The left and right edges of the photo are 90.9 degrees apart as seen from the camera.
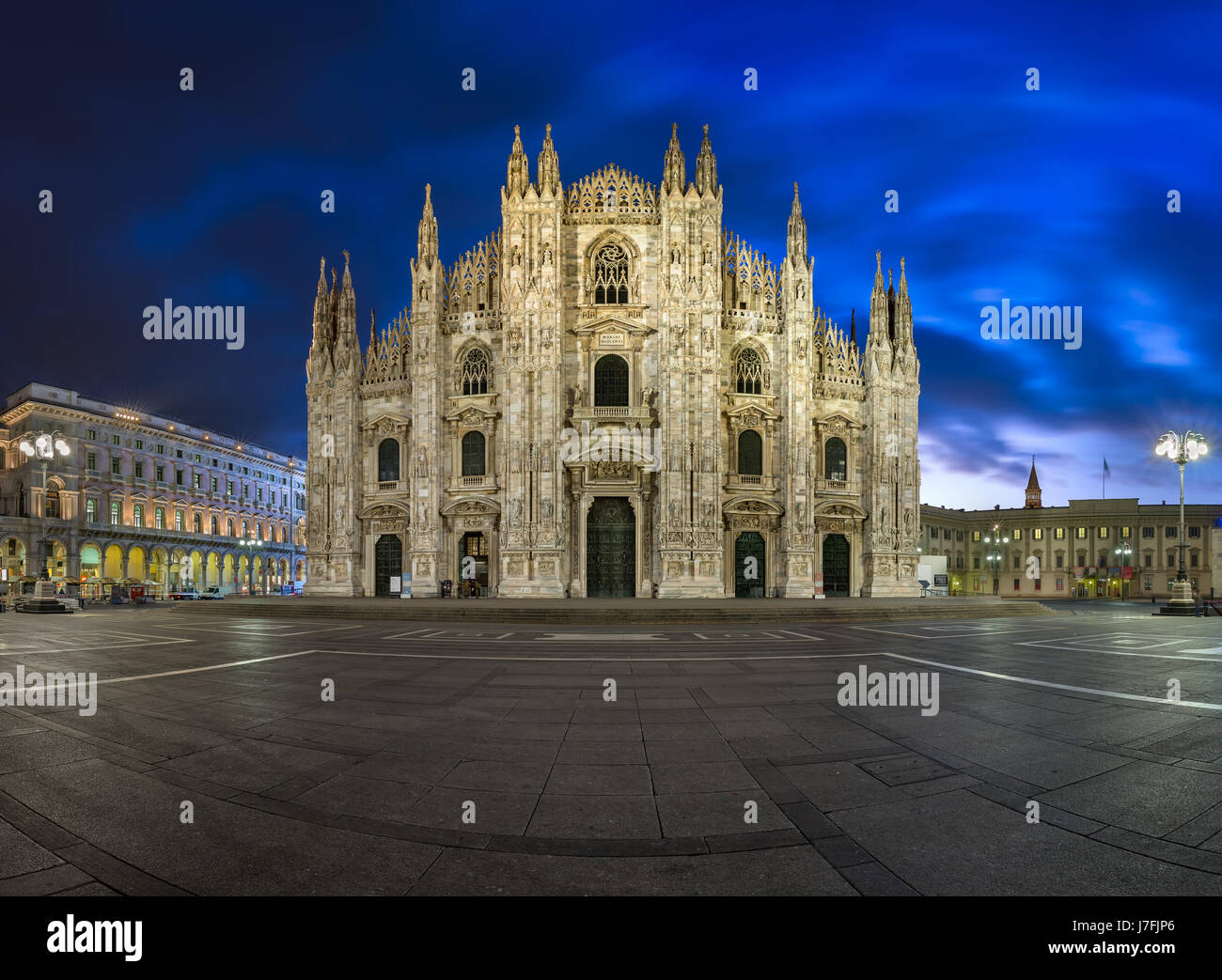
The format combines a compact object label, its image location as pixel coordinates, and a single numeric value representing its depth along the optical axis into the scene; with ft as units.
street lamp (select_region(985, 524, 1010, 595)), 281.13
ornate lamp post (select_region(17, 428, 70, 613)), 100.42
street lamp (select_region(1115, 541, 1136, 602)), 251.39
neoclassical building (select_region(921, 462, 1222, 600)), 253.65
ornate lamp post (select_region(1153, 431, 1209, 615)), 92.39
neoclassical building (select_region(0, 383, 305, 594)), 193.98
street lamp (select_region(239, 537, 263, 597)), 252.30
